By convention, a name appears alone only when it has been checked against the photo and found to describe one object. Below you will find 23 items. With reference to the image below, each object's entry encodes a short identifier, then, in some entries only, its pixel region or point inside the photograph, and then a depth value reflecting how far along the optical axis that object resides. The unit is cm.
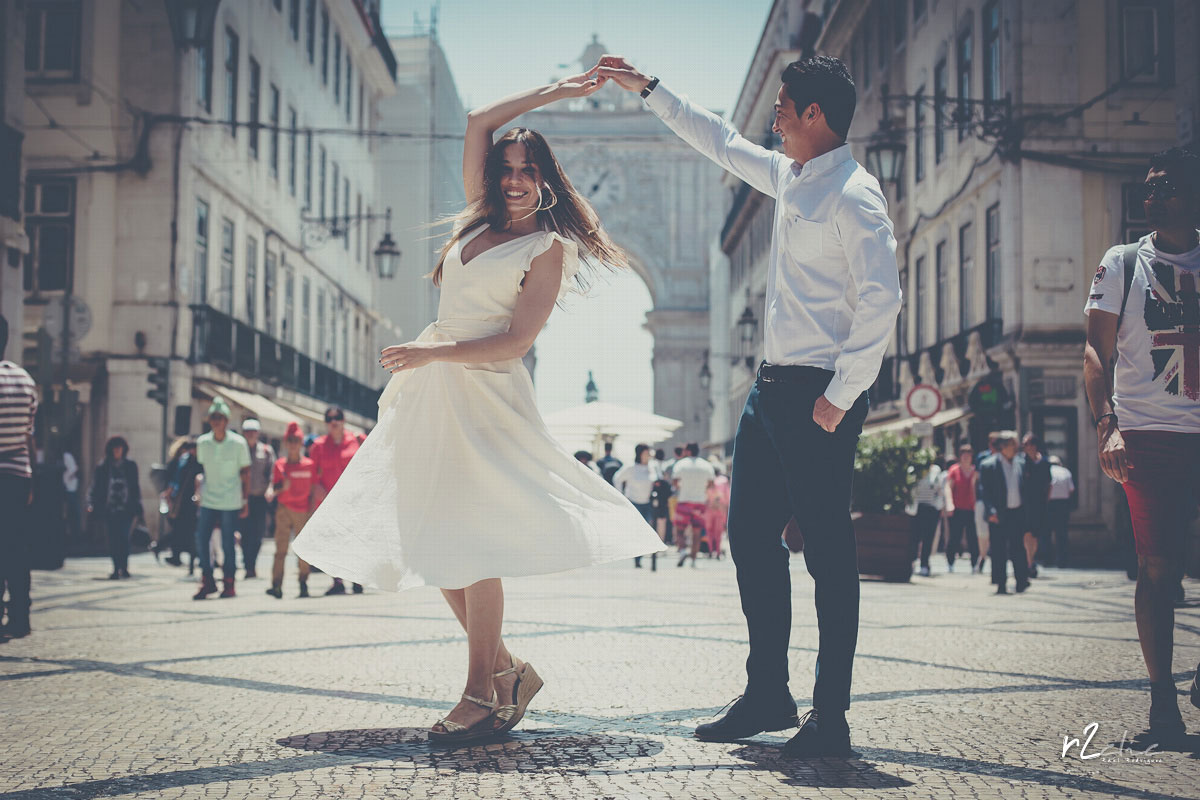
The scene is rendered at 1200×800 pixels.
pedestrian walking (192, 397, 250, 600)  1148
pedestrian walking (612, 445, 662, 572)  1880
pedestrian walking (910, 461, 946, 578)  1658
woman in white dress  397
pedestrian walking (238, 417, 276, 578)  1462
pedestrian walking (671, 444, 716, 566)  1922
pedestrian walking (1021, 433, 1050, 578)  1373
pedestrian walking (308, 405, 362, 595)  1195
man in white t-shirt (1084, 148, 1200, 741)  427
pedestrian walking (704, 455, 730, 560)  2056
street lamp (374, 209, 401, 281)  2795
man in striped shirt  712
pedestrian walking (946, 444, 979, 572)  1664
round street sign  1788
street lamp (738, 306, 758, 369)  3675
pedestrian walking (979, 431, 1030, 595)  1244
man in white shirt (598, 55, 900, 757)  383
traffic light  2092
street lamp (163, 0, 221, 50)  1312
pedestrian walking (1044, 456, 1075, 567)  1738
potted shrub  1406
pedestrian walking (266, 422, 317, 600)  1189
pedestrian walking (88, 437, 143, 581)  1410
